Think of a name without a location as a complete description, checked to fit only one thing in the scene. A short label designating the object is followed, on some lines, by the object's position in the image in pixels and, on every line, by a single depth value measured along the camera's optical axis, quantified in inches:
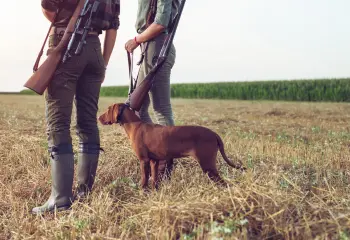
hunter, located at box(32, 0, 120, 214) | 166.1
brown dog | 157.9
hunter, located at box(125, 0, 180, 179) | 173.9
